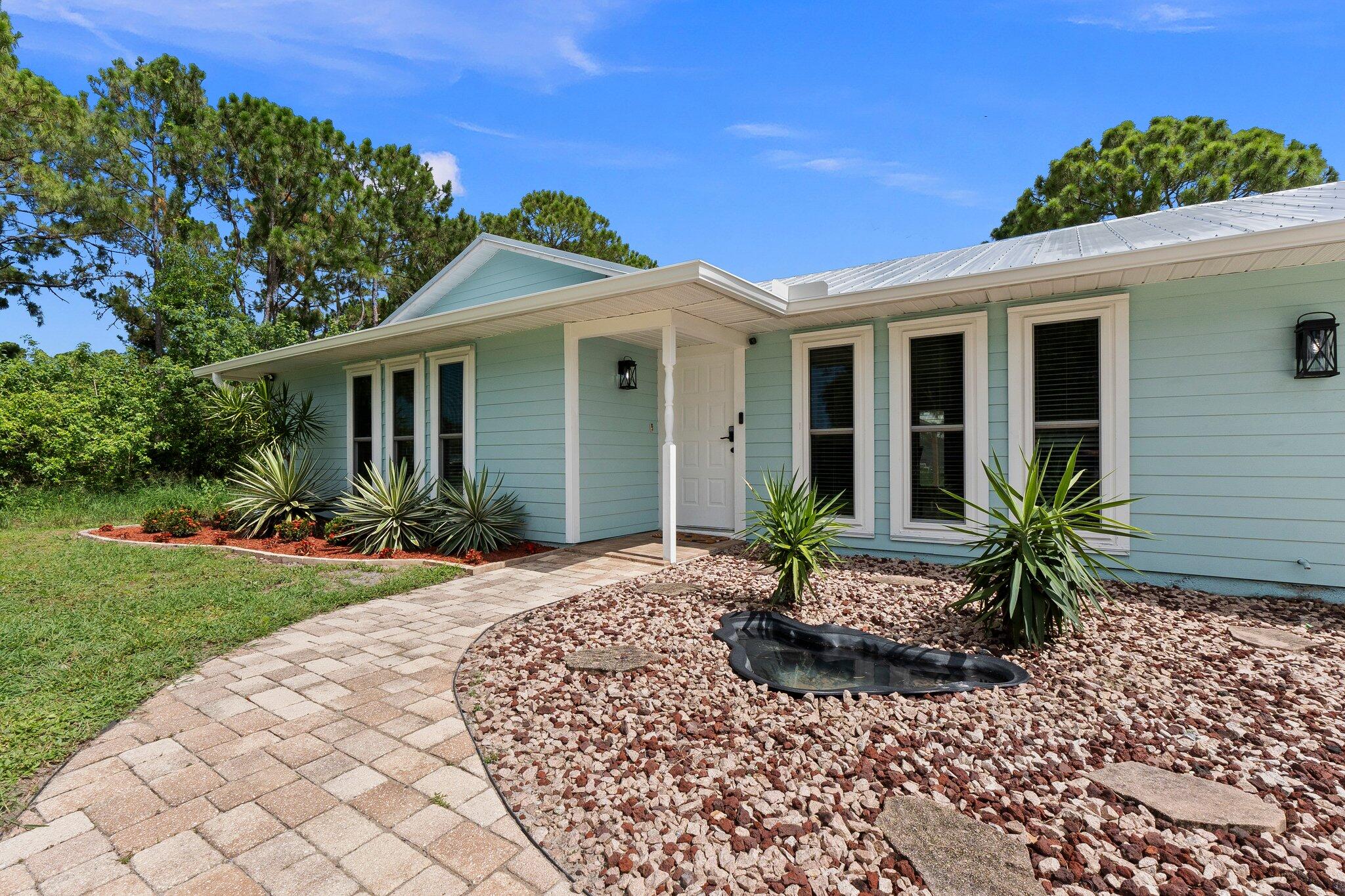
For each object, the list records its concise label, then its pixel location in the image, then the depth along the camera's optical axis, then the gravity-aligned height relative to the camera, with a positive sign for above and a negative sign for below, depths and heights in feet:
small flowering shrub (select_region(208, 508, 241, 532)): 23.68 -2.69
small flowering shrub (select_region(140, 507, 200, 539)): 22.33 -2.62
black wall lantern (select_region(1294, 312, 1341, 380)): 12.55 +2.18
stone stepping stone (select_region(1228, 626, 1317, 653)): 10.16 -3.19
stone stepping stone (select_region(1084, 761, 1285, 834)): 5.55 -3.35
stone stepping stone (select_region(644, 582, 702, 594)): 13.87 -3.12
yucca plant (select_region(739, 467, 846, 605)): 12.19 -1.72
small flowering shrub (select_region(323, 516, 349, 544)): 20.77 -2.71
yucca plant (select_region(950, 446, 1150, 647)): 9.80 -1.92
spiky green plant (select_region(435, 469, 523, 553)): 19.42 -2.22
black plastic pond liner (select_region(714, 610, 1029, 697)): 9.05 -3.43
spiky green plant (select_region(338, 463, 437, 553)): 19.84 -2.14
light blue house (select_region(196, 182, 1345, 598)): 13.14 +2.01
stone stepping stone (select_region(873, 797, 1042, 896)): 4.85 -3.42
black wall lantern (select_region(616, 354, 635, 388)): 21.47 +2.81
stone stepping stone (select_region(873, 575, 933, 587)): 14.33 -3.04
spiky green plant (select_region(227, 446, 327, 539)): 23.09 -1.67
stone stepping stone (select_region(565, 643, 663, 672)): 9.50 -3.32
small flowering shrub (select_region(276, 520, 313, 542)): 21.79 -2.81
